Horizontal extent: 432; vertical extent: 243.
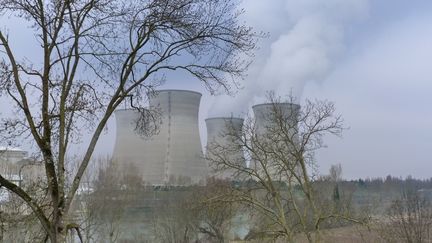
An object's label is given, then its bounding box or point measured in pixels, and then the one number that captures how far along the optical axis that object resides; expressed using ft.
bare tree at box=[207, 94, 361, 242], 43.78
